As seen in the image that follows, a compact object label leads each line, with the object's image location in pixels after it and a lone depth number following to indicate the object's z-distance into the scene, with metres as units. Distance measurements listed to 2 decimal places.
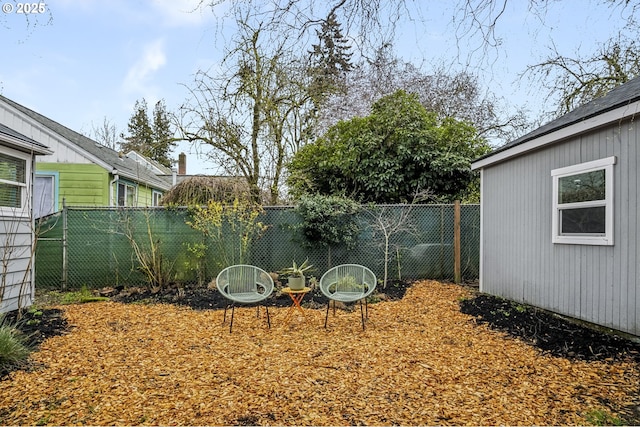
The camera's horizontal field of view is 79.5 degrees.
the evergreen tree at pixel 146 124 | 25.58
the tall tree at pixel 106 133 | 18.83
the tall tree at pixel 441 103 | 13.56
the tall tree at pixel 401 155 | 8.49
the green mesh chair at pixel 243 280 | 4.87
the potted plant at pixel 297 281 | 4.79
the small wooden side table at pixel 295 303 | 4.75
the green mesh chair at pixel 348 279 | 4.92
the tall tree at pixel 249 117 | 8.55
